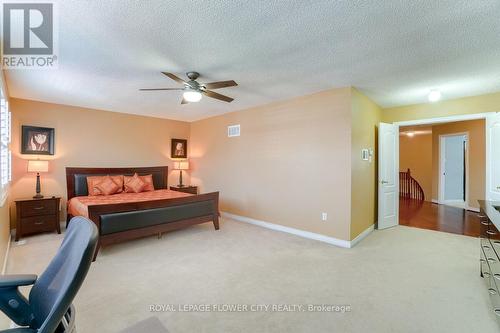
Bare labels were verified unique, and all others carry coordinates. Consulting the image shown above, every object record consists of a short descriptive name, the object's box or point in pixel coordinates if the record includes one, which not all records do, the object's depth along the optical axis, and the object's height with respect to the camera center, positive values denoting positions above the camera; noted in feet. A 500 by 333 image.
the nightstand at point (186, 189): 19.06 -2.02
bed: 10.80 -2.38
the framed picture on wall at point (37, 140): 13.97 +1.46
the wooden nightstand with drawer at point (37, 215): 12.62 -2.92
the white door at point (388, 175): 14.70 -0.63
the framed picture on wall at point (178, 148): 20.75 +1.47
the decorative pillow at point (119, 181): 16.40 -1.19
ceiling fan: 9.01 +3.11
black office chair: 3.21 -1.87
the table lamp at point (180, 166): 20.44 -0.13
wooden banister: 25.73 -2.48
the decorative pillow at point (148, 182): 17.52 -1.37
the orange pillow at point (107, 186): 15.58 -1.49
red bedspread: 12.61 -2.10
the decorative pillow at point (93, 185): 15.42 -1.40
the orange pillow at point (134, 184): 16.74 -1.44
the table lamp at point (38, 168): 13.41 -0.25
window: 8.83 +0.89
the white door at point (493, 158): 11.60 +0.43
